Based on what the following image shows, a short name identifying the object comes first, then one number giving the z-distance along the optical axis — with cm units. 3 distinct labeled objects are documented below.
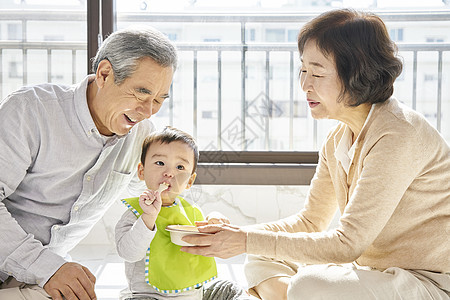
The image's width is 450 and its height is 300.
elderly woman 161
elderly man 172
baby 180
